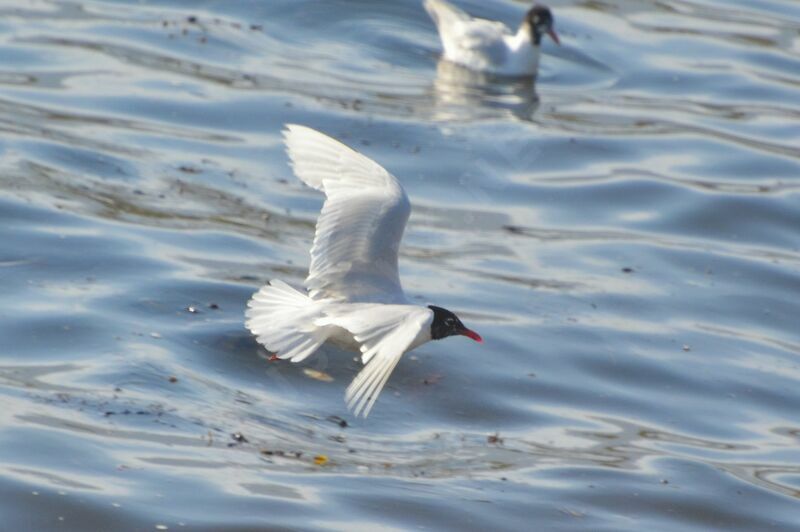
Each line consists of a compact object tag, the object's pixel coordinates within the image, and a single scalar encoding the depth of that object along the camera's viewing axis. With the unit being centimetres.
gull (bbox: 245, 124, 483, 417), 1533
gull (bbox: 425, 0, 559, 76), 3184
